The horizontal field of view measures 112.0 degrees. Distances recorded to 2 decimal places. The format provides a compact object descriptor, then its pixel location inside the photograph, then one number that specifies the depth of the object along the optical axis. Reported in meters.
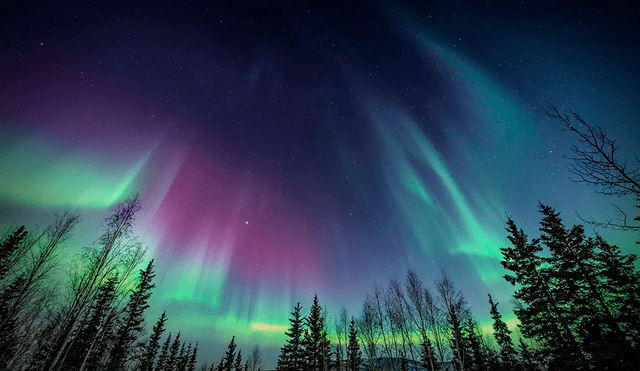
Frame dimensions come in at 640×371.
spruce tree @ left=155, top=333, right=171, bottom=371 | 42.72
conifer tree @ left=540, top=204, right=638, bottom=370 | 13.54
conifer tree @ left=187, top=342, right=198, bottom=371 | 50.72
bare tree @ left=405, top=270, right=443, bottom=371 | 16.88
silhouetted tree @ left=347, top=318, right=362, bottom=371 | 37.13
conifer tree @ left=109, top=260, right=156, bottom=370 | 25.67
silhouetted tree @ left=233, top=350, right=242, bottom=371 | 44.16
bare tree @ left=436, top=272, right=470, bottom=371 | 16.62
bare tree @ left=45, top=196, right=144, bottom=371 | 11.49
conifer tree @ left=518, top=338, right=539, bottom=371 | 23.58
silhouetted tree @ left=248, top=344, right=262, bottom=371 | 51.71
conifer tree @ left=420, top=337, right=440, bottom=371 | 17.22
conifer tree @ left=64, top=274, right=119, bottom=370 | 22.36
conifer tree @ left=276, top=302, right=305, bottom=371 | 29.42
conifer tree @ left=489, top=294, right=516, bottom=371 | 25.08
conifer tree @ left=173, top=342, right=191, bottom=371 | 45.50
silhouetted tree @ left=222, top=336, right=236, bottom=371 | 41.19
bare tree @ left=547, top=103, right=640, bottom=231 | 4.12
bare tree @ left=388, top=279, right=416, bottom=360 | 22.21
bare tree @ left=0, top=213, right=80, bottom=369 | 14.80
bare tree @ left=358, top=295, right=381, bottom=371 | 28.55
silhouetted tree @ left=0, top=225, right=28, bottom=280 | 23.55
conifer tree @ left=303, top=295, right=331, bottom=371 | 30.51
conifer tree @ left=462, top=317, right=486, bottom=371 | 26.52
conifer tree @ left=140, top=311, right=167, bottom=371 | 34.69
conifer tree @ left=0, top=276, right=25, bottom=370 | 22.62
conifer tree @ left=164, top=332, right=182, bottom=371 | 43.65
